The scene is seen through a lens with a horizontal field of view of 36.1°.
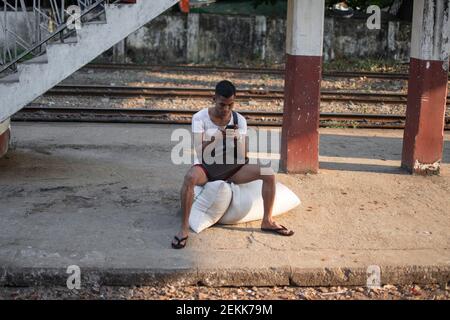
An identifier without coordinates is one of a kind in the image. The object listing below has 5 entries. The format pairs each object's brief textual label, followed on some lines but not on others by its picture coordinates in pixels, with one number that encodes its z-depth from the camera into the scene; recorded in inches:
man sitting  250.2
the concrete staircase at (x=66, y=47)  314.3
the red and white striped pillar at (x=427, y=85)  336.2
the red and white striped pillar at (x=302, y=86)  331.9
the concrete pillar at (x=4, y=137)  356.4
